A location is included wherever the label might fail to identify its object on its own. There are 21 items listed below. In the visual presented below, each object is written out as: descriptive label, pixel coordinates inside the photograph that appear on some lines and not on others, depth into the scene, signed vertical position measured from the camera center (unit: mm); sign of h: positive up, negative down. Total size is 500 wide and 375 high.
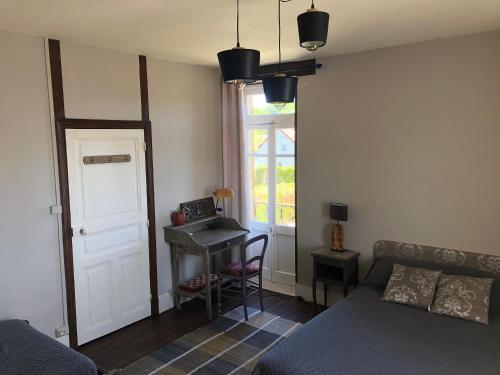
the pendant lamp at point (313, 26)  1864 +555
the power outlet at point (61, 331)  3488 -1550
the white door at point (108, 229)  3609 -746
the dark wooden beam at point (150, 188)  4074 -398
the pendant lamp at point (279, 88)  2566 +377
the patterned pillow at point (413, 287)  3229 -1145
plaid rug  3320 -1765
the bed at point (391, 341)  2420 -1286
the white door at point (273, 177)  4738 -357
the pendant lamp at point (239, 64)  2111 +441
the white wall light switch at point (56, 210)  3396 -490
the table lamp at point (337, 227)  4090 -818
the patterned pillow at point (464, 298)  2990 -1155
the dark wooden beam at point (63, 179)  3383 -240
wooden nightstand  3953 -1211
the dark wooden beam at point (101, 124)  3494 +242
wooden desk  4164 -961
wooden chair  4140 -1312
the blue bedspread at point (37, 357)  2463 -1289
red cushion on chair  4287 -1285
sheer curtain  4875 -32
